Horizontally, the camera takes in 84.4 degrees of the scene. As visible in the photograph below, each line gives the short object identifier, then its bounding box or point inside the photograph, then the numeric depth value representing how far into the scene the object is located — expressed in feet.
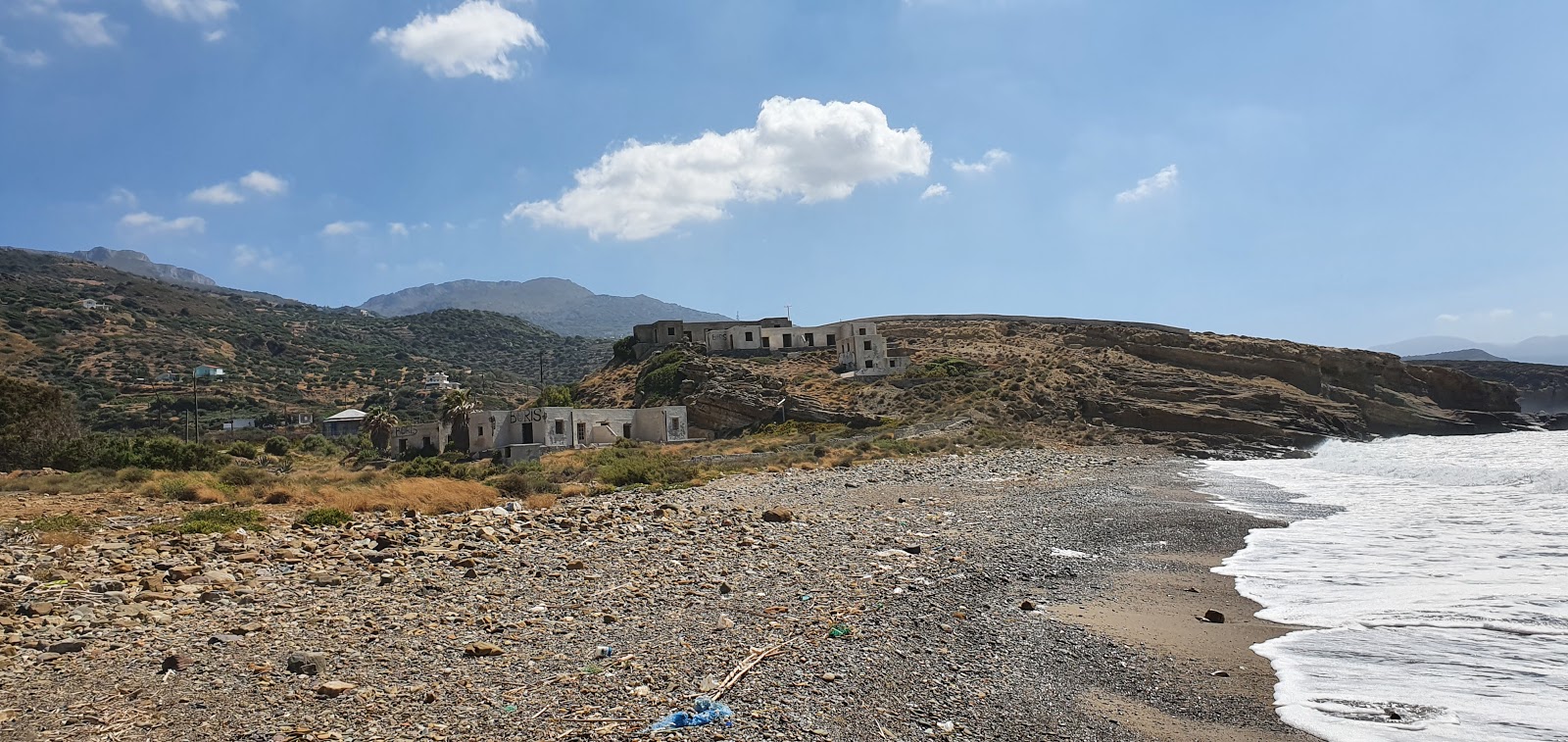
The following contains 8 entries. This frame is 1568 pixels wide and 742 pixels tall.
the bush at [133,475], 74.79
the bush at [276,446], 153.69
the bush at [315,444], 169.17
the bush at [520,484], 76.06
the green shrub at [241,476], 76.59
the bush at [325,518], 53.26
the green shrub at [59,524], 47.06
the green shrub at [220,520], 48.00
